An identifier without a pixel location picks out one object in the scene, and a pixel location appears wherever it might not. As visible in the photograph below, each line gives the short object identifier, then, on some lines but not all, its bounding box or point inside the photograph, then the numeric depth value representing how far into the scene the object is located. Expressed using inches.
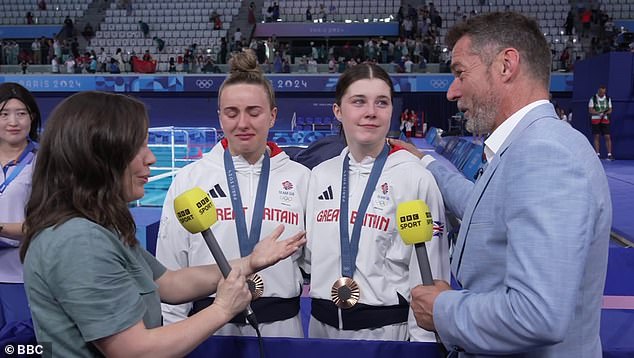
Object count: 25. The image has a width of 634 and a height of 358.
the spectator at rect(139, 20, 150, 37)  900.6
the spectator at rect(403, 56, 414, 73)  759.7
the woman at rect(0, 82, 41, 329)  102.3
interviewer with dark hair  45.6
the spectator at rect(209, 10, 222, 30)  925.8
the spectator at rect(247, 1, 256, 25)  922.1
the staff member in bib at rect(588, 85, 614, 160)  469.4
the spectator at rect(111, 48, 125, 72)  784.3
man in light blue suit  42.9
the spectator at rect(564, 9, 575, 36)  823.7
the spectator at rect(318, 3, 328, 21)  940.0
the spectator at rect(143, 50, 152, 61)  792.8
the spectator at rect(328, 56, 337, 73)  773.9
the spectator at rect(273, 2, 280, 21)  940.0
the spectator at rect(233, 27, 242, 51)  815.9
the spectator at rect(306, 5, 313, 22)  934.4
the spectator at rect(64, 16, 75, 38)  896.9
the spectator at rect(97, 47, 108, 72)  793.1
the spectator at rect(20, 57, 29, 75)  792.3
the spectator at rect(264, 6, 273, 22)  941.2
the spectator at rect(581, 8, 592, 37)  811.4
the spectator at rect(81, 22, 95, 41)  904.3
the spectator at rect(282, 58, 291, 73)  778.9
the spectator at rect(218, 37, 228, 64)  796.6
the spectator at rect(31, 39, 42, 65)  818.8
